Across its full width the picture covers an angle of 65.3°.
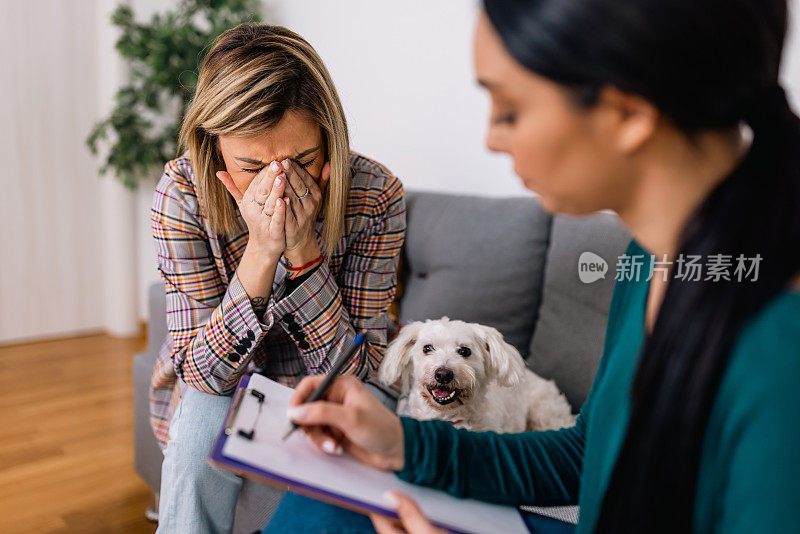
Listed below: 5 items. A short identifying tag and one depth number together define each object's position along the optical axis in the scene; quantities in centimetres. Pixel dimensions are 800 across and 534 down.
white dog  121
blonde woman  105
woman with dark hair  46
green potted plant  286
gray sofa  144
